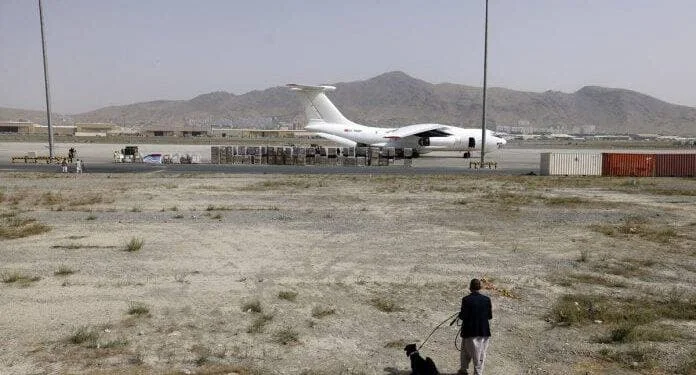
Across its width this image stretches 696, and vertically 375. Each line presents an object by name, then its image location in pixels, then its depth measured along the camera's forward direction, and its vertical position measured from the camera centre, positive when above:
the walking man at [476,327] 8.88 -3.22
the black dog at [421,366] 8.53 -3.76
